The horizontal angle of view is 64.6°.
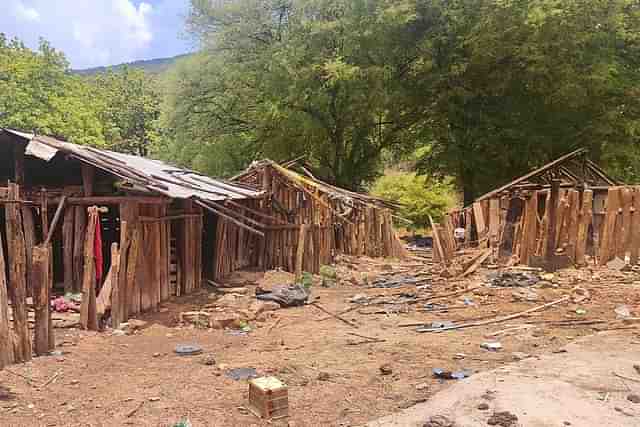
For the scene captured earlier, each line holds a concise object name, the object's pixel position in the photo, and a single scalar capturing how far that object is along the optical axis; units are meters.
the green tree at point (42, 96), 23.03
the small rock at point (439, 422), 4.23
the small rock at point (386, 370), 5.69
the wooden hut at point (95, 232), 5.71
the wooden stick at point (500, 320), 7.59
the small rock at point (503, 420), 4.22
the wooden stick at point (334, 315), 8.11
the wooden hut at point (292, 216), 12.80
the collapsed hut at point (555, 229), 9.80
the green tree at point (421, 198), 27.47
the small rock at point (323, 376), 5.52
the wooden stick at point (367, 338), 7.08
